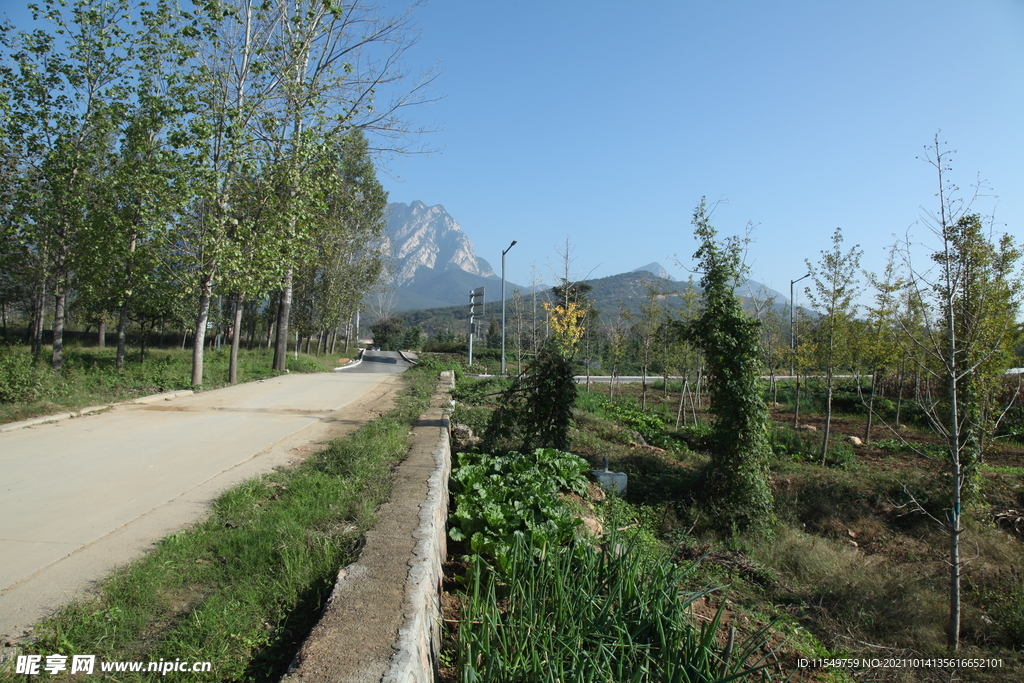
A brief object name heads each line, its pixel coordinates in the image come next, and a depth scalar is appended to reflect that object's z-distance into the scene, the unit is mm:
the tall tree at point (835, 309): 12773
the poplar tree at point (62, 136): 13430
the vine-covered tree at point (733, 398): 7227
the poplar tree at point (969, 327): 5070
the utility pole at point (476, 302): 25344
